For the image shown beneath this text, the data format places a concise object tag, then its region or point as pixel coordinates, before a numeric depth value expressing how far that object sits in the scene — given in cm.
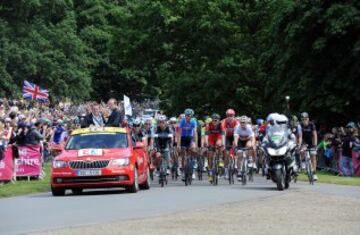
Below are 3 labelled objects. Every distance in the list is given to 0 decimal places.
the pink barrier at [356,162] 3509
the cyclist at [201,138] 2822
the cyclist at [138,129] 3103
